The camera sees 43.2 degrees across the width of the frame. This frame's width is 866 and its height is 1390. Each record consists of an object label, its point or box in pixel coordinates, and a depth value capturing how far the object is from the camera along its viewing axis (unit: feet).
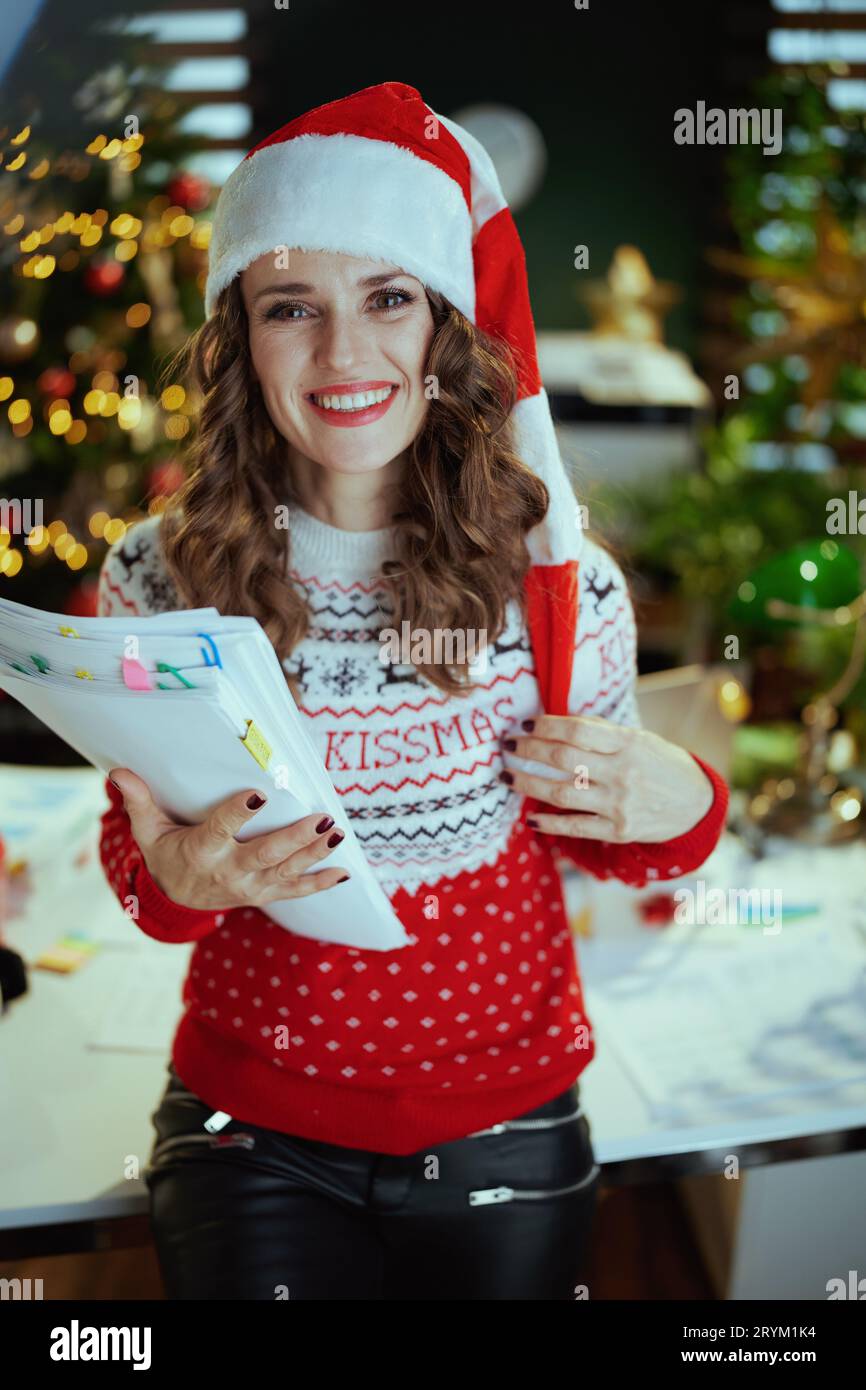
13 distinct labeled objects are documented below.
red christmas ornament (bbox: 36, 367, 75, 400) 9.18
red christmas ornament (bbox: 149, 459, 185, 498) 9.58
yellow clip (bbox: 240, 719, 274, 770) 2.81
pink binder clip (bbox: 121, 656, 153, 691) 2.70
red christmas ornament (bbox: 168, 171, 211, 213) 9.95
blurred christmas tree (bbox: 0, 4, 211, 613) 8.82
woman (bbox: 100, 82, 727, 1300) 3.28
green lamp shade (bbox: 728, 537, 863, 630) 5.16
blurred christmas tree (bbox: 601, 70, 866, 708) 7.93
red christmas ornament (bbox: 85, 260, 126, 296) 9.17
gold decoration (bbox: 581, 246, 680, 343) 12.28
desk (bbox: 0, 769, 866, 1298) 3.63
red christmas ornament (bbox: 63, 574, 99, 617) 9.20
